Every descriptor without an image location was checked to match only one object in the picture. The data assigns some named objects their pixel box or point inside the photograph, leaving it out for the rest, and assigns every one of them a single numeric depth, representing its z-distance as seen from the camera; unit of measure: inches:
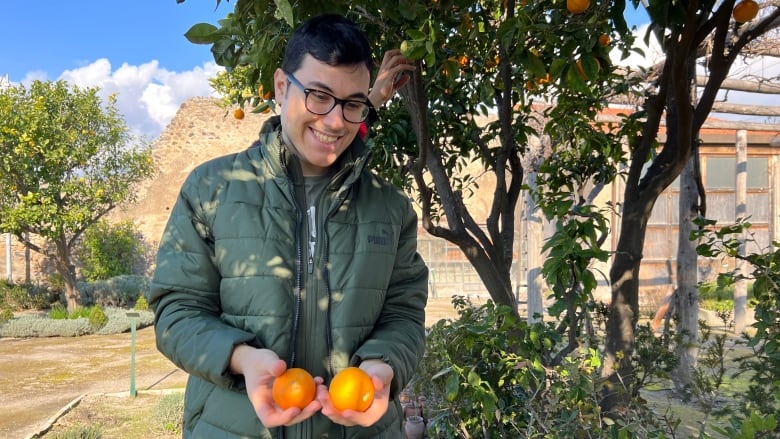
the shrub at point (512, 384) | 74.1
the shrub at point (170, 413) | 176.4
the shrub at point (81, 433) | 160.1
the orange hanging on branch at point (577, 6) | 65.7
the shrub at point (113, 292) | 448.1
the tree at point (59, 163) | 351.9
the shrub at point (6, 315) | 363.9
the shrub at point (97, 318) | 363.6
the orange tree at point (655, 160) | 81.3
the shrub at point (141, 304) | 403.3
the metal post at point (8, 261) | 469.1
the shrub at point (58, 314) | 378.6
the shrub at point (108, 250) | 475.2
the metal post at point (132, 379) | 203.8
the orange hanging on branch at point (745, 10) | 76.7
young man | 42.9
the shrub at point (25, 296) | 430.3
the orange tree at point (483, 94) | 63.0
